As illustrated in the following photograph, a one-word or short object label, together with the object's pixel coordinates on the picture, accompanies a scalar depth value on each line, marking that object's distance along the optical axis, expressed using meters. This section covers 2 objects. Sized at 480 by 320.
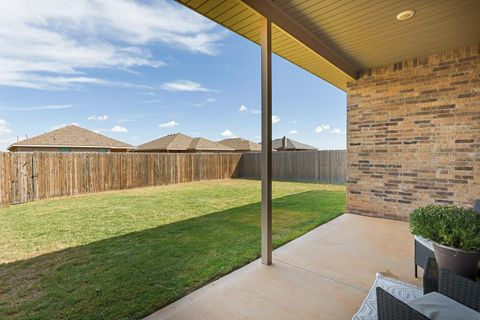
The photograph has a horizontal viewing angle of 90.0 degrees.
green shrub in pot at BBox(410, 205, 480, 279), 1.36
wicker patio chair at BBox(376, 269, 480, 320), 0.95
